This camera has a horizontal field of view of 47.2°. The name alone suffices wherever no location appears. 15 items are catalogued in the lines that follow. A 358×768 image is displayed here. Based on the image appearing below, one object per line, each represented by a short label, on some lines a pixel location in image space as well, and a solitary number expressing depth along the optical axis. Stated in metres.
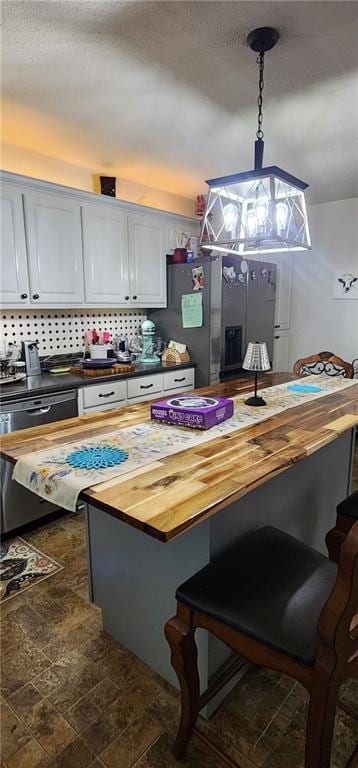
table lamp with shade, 1.78
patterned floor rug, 2.00
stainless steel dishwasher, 2.29
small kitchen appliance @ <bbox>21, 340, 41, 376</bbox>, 2.77
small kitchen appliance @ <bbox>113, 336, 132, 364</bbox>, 3.40
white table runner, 1.06
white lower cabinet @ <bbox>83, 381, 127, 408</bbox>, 2.74
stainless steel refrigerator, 3.34
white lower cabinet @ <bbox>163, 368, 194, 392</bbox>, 3.34
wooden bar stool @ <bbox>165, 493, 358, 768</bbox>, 0.89
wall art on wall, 4.22
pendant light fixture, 1.62
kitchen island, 0.99
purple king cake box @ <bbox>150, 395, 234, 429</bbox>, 1.52
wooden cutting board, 2.89
